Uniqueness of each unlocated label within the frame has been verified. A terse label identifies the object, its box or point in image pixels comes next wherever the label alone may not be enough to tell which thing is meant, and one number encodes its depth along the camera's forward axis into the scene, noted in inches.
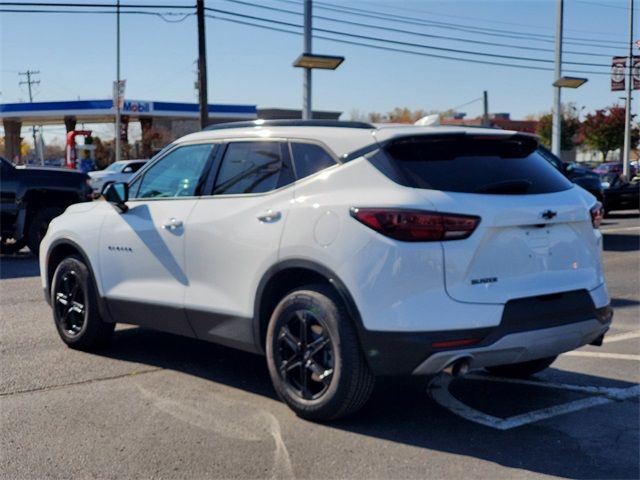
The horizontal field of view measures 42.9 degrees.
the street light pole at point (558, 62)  1164.5
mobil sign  2113.7
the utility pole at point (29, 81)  4092.0
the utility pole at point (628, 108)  1430.1
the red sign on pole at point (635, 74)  1216.2
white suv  176.4
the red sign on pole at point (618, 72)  1411.2
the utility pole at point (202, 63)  1146.7
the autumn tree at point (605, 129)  2422.5
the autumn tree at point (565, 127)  2780.5
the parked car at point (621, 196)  933.2
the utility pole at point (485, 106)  2566.9
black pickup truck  531.5
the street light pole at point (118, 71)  1738.7
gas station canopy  2121.1
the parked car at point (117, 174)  1221.1
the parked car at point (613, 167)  1561.8
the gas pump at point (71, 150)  1680.6
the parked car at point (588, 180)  659.0
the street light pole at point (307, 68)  768.9
